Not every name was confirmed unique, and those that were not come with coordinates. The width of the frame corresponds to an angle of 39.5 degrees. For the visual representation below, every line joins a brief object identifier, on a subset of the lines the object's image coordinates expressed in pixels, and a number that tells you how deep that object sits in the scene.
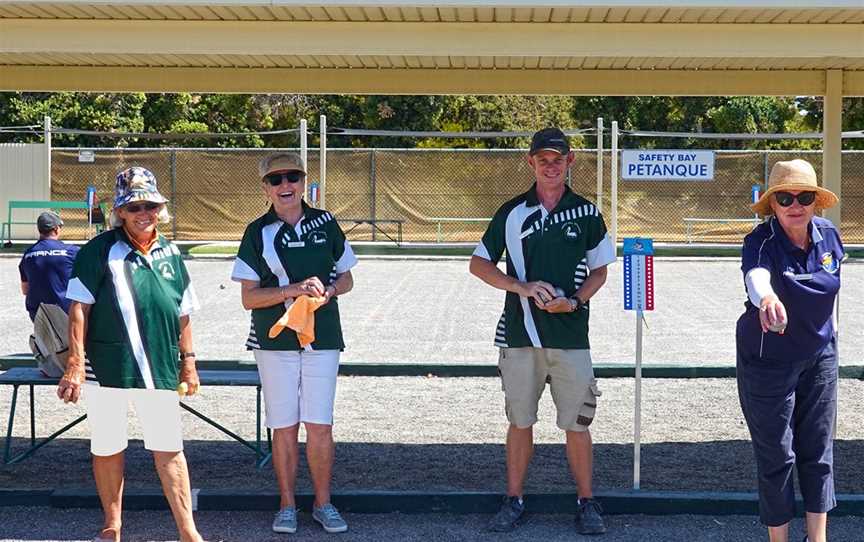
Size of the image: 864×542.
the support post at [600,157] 24.61
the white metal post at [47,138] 26.30
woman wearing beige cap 5.93
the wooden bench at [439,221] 27.81
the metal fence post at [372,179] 27.62
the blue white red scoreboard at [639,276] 6.33
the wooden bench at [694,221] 27.59
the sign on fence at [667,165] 22.02
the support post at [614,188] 23.66
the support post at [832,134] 7.82
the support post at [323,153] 24.12
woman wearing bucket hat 5.35
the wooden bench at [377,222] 26.60
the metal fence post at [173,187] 27.44
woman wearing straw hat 5.03
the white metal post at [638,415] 6.37
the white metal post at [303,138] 22.07
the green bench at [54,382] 7.14
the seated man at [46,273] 8.92
